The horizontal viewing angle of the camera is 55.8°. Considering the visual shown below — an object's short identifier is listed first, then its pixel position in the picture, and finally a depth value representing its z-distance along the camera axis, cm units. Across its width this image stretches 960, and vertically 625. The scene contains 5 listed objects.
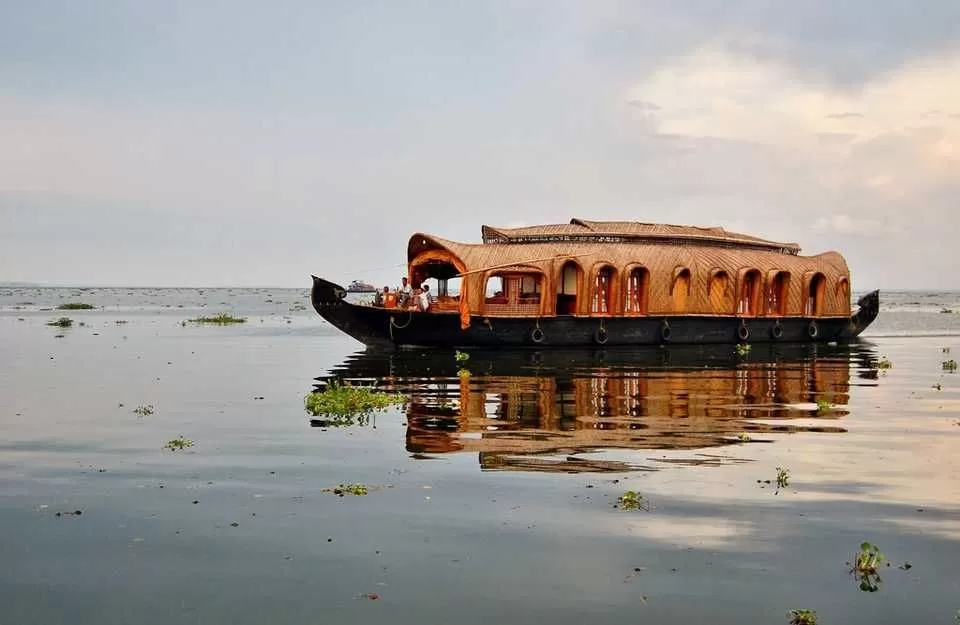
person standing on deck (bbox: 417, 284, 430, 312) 2914
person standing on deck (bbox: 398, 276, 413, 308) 3011
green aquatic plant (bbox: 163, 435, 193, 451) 1284
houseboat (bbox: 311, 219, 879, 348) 2891
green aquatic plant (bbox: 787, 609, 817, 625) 645
